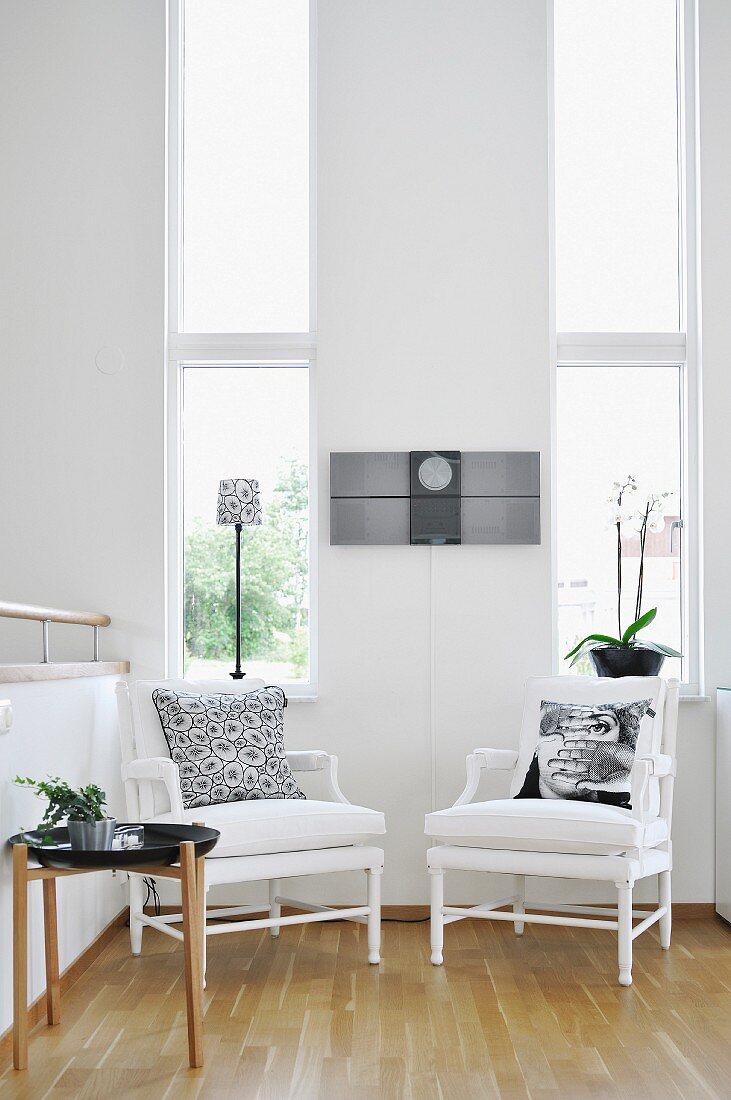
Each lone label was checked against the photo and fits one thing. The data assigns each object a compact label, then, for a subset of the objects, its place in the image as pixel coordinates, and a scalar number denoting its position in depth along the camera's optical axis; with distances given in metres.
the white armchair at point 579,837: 3.31
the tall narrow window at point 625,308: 4.47
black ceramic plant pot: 4.09
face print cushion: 3.63
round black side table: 2.56
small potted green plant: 2.67
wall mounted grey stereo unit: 4.28
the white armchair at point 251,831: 3.32
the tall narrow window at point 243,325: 4.45
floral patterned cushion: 3.60
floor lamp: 4.16
